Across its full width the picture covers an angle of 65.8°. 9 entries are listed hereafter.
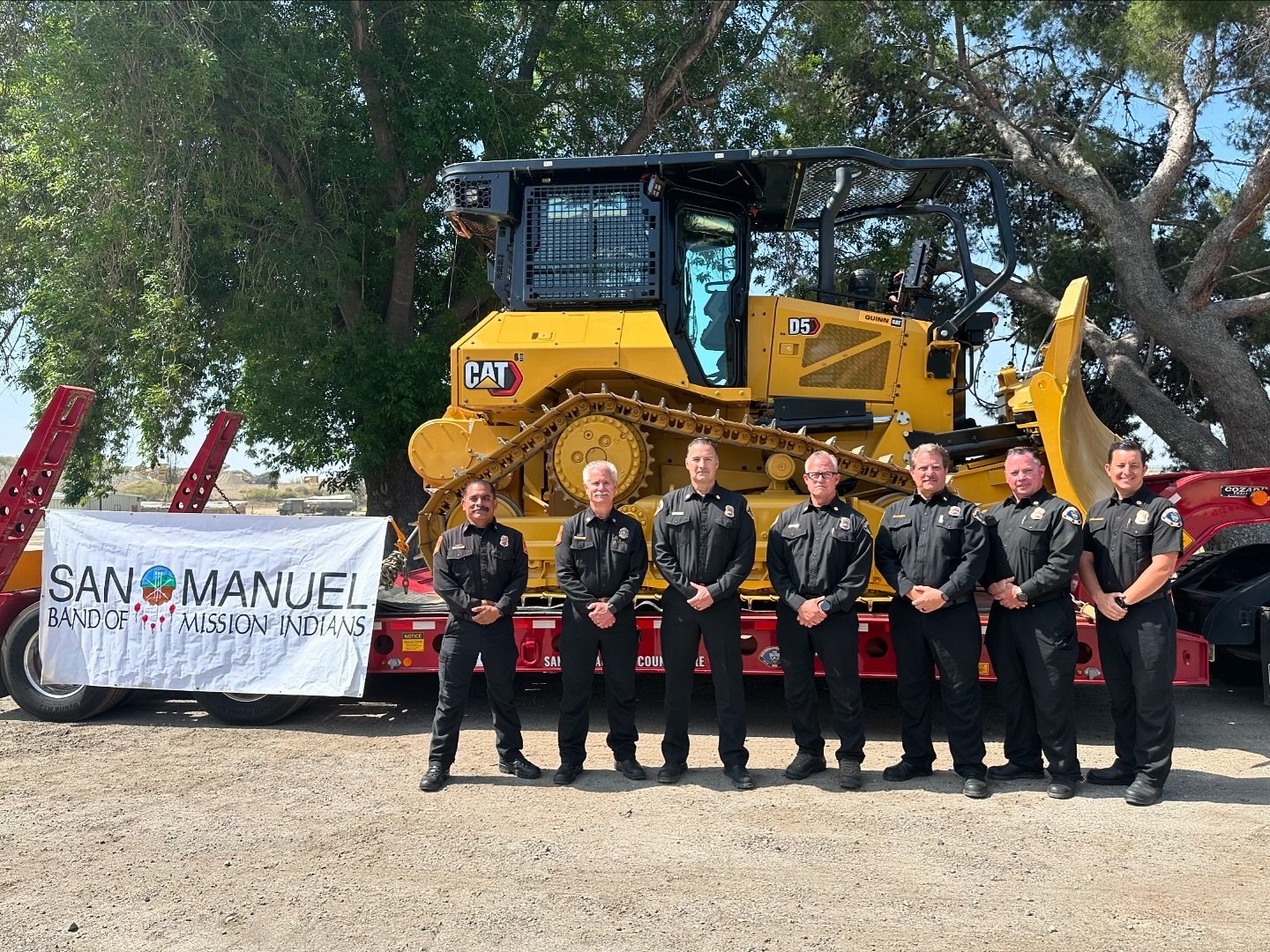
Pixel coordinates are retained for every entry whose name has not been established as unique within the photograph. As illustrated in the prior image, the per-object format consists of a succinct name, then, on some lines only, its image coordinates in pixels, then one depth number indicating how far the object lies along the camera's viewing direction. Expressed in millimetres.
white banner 6660
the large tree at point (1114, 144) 12070
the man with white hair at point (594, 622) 5477
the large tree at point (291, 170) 10188
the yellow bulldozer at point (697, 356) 6566
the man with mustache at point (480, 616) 5445
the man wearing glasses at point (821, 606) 5332
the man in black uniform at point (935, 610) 5238
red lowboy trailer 6324
